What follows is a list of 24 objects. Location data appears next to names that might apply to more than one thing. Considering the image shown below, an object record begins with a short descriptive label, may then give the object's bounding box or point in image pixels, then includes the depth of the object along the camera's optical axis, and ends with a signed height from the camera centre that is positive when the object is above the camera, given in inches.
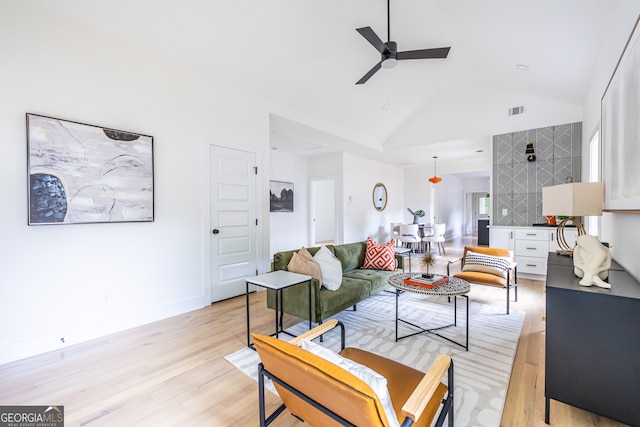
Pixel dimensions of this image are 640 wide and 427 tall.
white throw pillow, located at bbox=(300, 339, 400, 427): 37.4 -22.9
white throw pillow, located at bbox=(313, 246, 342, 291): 118.7 -24.8
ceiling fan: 118.3 +69.7
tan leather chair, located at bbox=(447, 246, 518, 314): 135.0 -32.1
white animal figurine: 62.3 -11.3
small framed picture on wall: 270.7 +14.7
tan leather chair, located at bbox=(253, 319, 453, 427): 35.7 -26.4
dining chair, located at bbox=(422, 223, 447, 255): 295.4 -25.0
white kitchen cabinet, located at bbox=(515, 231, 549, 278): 190.4 -26.7
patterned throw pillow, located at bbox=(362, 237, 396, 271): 155.5 -25.6
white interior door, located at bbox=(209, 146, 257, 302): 149.5 -4.6
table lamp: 90.1 +3.6
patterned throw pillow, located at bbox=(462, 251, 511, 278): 141.9 -27.3
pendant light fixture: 306.5 +34.2
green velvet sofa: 110.0 -32.9
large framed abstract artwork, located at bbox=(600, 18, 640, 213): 63.9 +20.1
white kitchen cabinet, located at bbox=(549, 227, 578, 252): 180.9 -16.9
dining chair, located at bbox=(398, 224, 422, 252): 282.3 -22.9
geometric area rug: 73.8 -48.0
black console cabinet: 55.6 -28.3
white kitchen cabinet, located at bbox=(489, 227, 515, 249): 203.6 -19.4
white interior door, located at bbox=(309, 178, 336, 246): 422.0 -1.1
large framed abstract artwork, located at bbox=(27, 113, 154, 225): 96.7 +14.5
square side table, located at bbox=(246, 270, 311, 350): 94.2 -24.1
